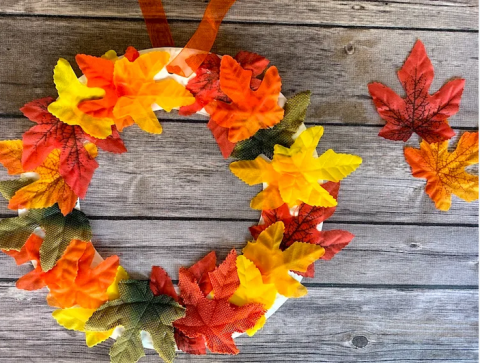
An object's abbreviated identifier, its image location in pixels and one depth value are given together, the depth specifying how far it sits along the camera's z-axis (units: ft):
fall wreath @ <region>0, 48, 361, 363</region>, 1.00
